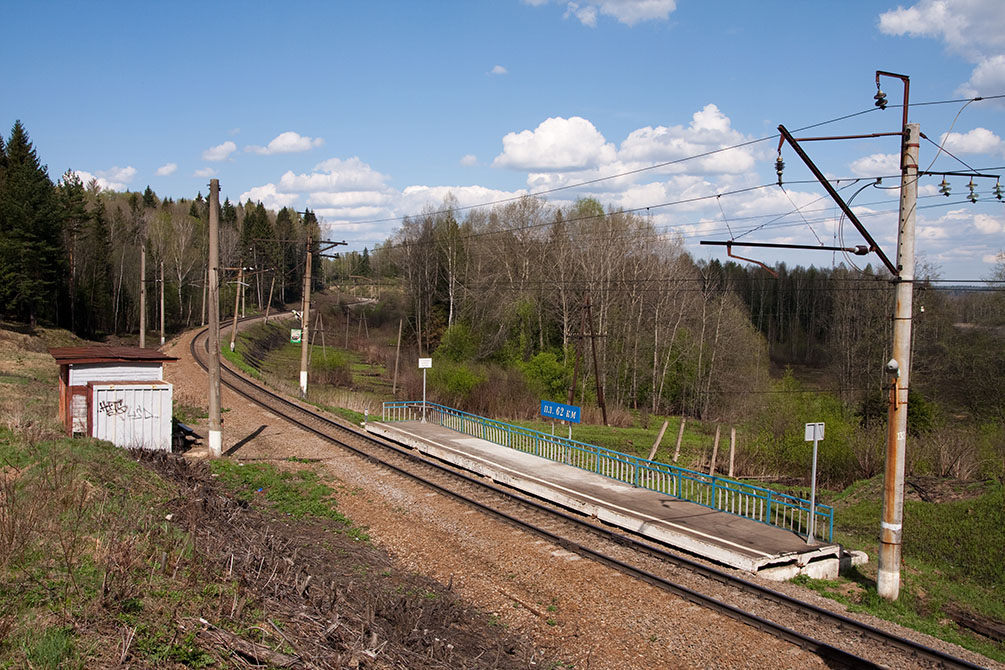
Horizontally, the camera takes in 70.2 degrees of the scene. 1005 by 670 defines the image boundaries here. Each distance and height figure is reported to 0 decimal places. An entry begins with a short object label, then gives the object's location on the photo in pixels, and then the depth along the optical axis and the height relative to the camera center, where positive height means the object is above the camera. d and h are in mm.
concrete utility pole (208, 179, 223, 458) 18922 -1619
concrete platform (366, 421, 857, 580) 11562 -4150
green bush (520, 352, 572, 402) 45125 -4858
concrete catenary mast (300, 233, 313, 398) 33438 -2155
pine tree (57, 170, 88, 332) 59403 +5175
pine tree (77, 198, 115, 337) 64562 +844
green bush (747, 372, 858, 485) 24469 -4878
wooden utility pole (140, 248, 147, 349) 44562 -529
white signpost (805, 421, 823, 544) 12156 -2208
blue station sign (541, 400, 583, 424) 19703 -3133
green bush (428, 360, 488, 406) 41250 -4920
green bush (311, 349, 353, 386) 48875 -5251
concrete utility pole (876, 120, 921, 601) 11188 -838
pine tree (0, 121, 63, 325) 49969 +3167
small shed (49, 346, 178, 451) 16891 -2615
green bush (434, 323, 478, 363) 52750 -3550
